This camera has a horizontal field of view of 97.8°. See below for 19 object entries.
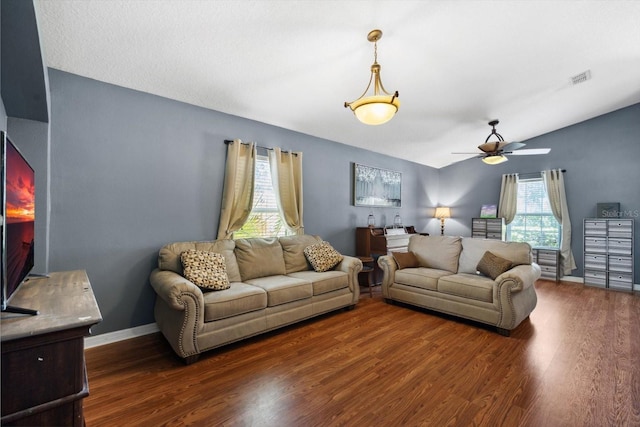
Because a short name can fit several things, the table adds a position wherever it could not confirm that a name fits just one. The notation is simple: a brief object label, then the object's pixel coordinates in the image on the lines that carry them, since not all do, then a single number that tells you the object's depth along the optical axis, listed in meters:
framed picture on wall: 5.23
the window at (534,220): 5.80
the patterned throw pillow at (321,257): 3.74
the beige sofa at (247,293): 2.37
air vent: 3.56
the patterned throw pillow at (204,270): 2.70
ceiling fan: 4.12
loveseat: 2.99
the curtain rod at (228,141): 3.55
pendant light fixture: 2.27
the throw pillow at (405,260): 4.04
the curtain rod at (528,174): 5.92
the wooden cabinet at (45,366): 0.99
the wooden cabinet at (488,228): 6.22
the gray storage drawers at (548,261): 5.46
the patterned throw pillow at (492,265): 3.27
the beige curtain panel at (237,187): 3.50
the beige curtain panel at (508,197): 6.17
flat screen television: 1.14
